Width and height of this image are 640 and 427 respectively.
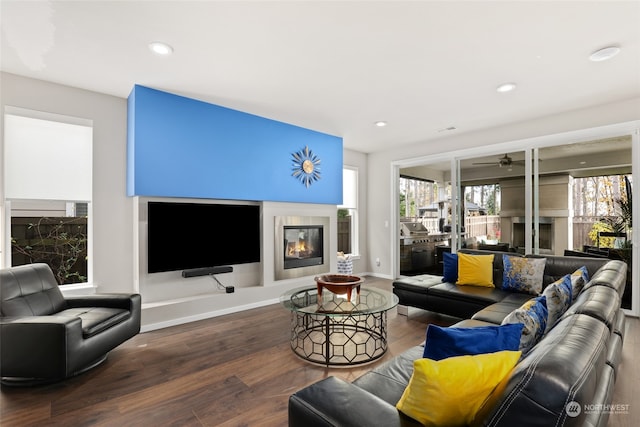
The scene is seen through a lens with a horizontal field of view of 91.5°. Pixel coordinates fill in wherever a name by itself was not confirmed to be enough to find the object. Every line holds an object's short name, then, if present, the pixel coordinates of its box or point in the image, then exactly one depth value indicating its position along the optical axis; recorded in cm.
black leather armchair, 223
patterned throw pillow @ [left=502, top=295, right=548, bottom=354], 148
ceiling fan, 480
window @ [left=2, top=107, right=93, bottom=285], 315
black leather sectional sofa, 83
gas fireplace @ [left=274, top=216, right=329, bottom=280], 471
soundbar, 385
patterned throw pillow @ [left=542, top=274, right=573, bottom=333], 186
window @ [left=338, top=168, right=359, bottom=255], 638
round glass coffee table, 272
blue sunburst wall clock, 486
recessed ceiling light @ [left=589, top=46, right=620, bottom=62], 264
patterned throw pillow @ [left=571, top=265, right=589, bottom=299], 224
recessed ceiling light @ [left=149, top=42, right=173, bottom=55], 260
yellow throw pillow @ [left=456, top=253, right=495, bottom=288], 369
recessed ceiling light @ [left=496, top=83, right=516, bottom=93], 335
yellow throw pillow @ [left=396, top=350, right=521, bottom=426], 102
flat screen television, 364
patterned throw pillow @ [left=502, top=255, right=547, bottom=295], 338
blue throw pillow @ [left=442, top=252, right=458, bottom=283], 394
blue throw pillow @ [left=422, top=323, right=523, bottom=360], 122
